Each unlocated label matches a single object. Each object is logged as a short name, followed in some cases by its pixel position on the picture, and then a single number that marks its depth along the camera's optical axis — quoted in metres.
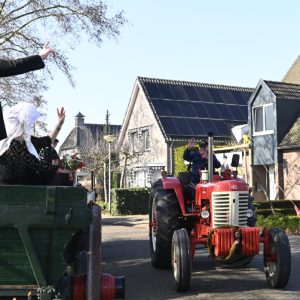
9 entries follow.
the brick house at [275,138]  23.80
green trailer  3.59
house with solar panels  31.30
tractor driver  8.91
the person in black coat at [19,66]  3.87
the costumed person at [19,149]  4.13
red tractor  6.93
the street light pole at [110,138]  23.27
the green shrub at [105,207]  26.06
